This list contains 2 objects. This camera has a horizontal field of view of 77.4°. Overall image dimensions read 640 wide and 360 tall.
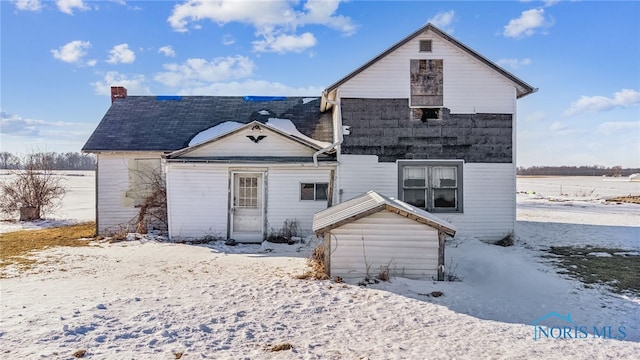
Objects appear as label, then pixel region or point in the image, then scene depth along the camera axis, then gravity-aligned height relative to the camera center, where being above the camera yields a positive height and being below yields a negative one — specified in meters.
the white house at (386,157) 12.56 +0.73
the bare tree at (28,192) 18.80 -0.63
